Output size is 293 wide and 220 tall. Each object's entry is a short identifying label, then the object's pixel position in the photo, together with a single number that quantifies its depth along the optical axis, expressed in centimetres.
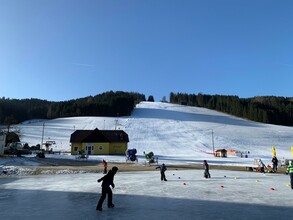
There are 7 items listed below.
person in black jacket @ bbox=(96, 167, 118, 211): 1100
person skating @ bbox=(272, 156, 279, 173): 2912
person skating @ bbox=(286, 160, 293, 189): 1563
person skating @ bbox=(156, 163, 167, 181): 2058
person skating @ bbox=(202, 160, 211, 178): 2282
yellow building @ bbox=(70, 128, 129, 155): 6278
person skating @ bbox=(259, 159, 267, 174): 2888
